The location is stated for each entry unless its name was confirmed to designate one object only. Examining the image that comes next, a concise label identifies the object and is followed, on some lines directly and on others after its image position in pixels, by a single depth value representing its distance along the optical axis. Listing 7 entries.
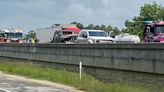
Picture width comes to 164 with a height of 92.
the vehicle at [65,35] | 46.69
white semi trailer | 63.53
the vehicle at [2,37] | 65.82
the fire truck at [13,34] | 65.38
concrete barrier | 21.47
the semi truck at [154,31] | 30.53
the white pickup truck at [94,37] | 36.97
